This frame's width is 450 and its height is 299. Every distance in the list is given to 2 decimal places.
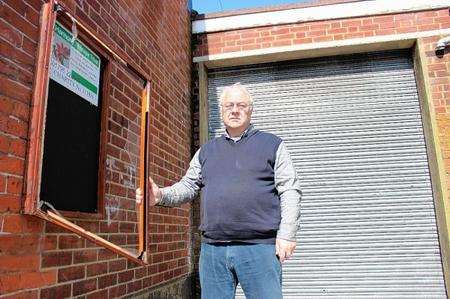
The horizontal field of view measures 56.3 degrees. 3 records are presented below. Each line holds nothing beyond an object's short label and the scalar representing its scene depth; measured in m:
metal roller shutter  5.01
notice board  2.25
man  2.20
